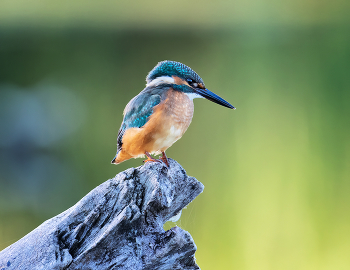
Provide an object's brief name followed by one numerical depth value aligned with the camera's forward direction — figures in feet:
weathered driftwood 20.14
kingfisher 20.41
